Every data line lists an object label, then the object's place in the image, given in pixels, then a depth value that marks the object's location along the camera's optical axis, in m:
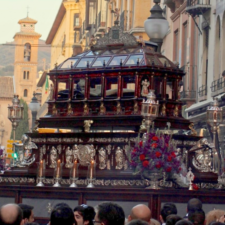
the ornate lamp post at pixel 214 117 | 16.55
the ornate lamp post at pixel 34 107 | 32.25
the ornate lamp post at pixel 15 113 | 19.89
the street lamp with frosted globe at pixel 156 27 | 16.89
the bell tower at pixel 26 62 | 150.50
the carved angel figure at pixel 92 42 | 17.52
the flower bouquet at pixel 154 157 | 14.59
